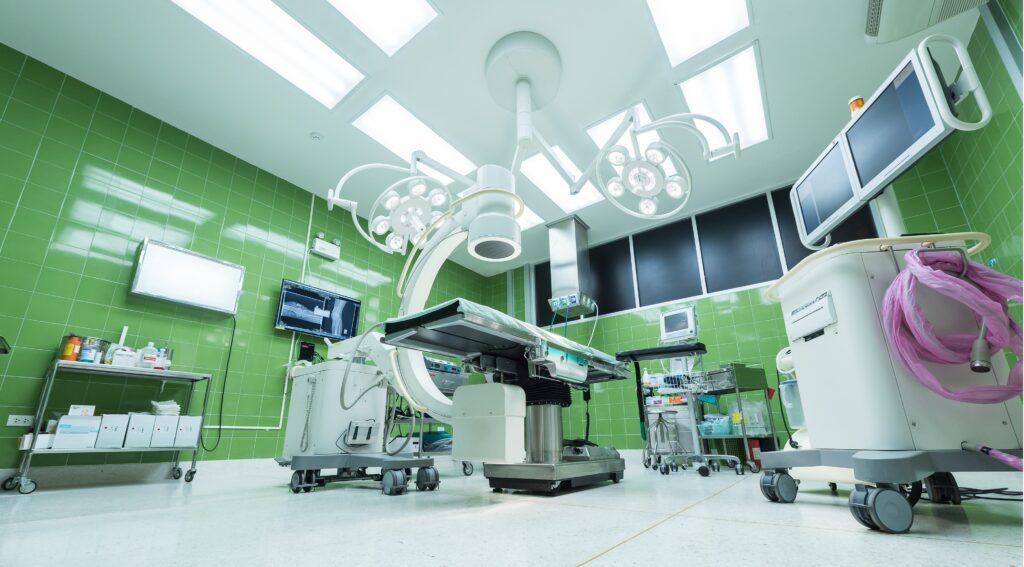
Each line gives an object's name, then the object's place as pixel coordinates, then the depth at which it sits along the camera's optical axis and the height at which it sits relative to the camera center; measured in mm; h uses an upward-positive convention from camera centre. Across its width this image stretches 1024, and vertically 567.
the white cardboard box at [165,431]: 3068 -77
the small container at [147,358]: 3279 +466
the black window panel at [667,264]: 5660 +2000
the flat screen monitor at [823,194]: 1912 +1025
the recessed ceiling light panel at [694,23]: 3107 +2841
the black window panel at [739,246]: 5164 +2042
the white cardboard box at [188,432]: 3176 -88
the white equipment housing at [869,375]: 1138 +108
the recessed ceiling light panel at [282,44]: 3088 +2818
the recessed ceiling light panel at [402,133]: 4035 +2736
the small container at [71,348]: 3018 +497
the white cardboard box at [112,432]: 2859 -73
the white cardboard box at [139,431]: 2959 -72
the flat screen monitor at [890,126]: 1504 +1057
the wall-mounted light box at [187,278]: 3594 +1218
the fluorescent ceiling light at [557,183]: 4742 +2695
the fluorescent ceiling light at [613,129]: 4057 +2726
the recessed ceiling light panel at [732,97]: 3633 +2799
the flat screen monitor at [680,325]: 4633 +968
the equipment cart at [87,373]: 2613 +290
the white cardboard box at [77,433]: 2744 -75
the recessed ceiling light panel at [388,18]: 3061 +2842
